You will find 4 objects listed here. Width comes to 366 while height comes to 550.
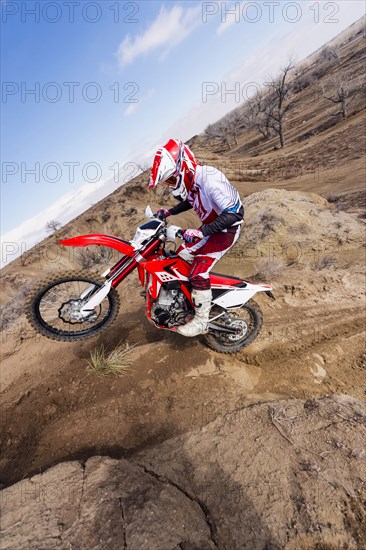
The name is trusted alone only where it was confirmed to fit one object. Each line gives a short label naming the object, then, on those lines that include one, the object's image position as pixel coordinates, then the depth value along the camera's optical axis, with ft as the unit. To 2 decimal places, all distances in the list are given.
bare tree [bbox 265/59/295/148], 114.52
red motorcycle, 12.55
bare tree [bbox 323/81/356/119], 104.12
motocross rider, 11.24
